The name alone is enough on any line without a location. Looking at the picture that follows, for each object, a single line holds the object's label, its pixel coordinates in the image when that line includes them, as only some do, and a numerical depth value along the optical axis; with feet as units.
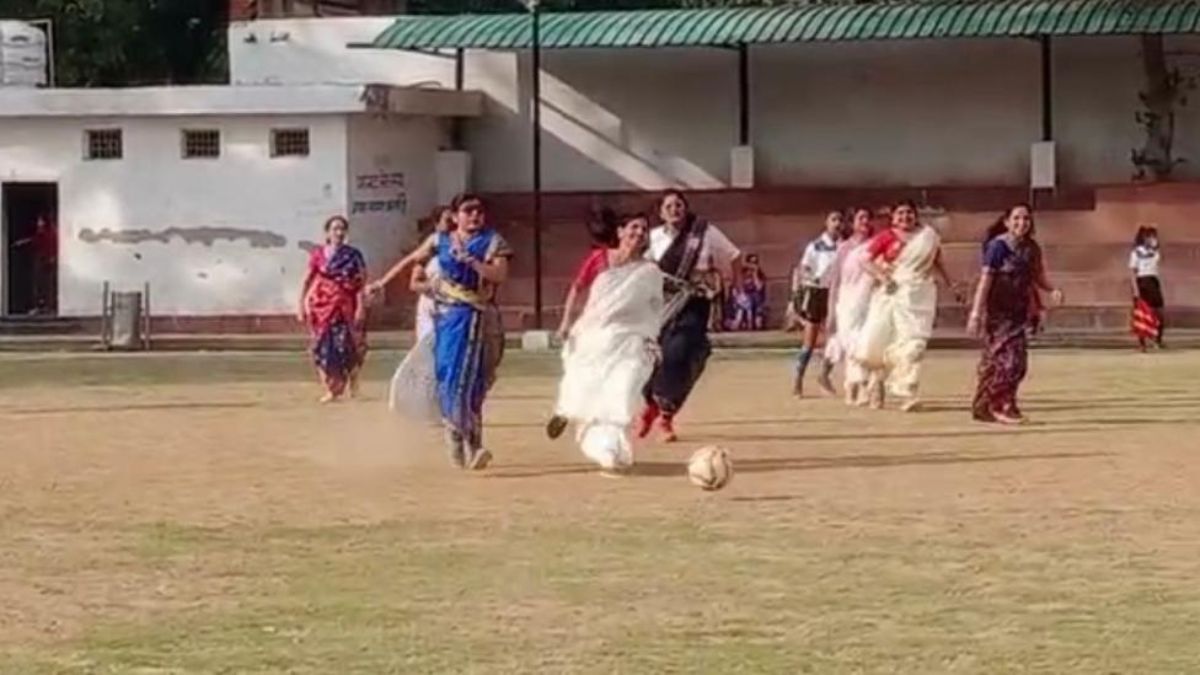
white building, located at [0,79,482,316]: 123.34
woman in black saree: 57.06
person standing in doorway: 128.88
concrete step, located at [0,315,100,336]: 125.59
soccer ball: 47.19
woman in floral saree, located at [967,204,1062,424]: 63.41
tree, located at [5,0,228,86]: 146.00
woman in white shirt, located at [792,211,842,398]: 74.13
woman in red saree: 74.23
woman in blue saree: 51.16
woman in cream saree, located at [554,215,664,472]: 50.70
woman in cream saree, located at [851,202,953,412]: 67.77
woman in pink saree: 69.36
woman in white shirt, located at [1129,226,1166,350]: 104.42
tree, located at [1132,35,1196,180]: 123.75
